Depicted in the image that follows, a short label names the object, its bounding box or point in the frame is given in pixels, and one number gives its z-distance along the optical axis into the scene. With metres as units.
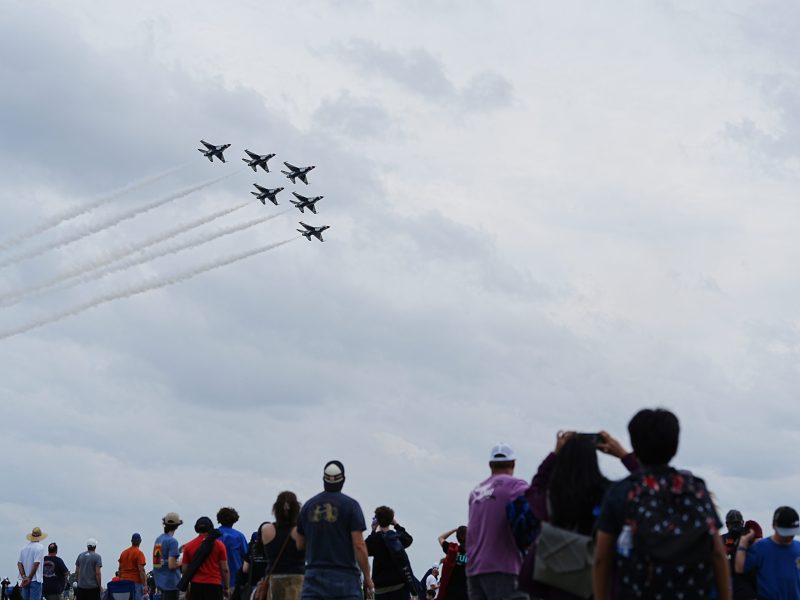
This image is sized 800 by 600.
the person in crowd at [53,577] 23.17
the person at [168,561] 18.56
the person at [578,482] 7.29
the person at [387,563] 15.16
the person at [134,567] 21.22
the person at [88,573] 22.23
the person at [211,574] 16.27
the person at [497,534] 9.57
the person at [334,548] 11.46
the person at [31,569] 22.23
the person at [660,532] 5.94
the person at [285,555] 12.84
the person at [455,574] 14.53
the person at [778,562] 10.79
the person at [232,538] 16.92
